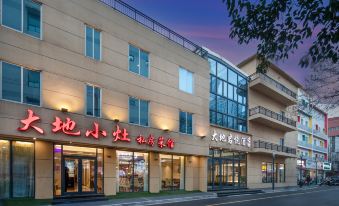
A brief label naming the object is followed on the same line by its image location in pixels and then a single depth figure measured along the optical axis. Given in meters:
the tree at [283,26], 6.47
